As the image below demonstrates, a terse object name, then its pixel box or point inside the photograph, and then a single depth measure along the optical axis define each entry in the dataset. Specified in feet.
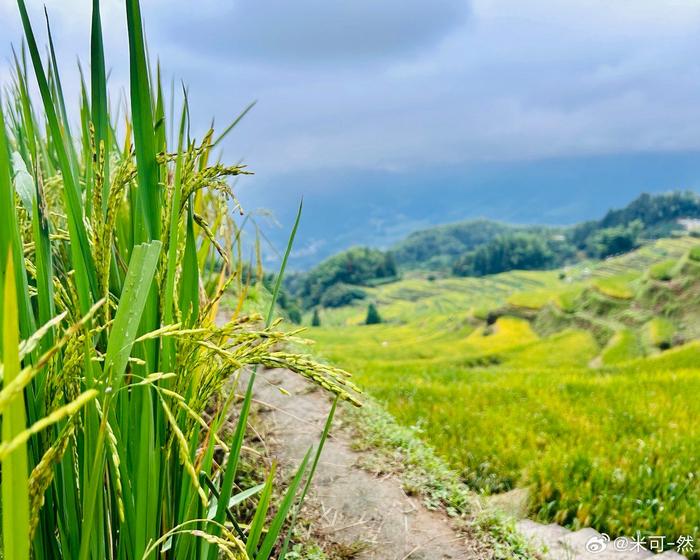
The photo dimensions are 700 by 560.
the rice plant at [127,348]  3.14
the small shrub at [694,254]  129.90
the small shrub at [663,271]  144.87
